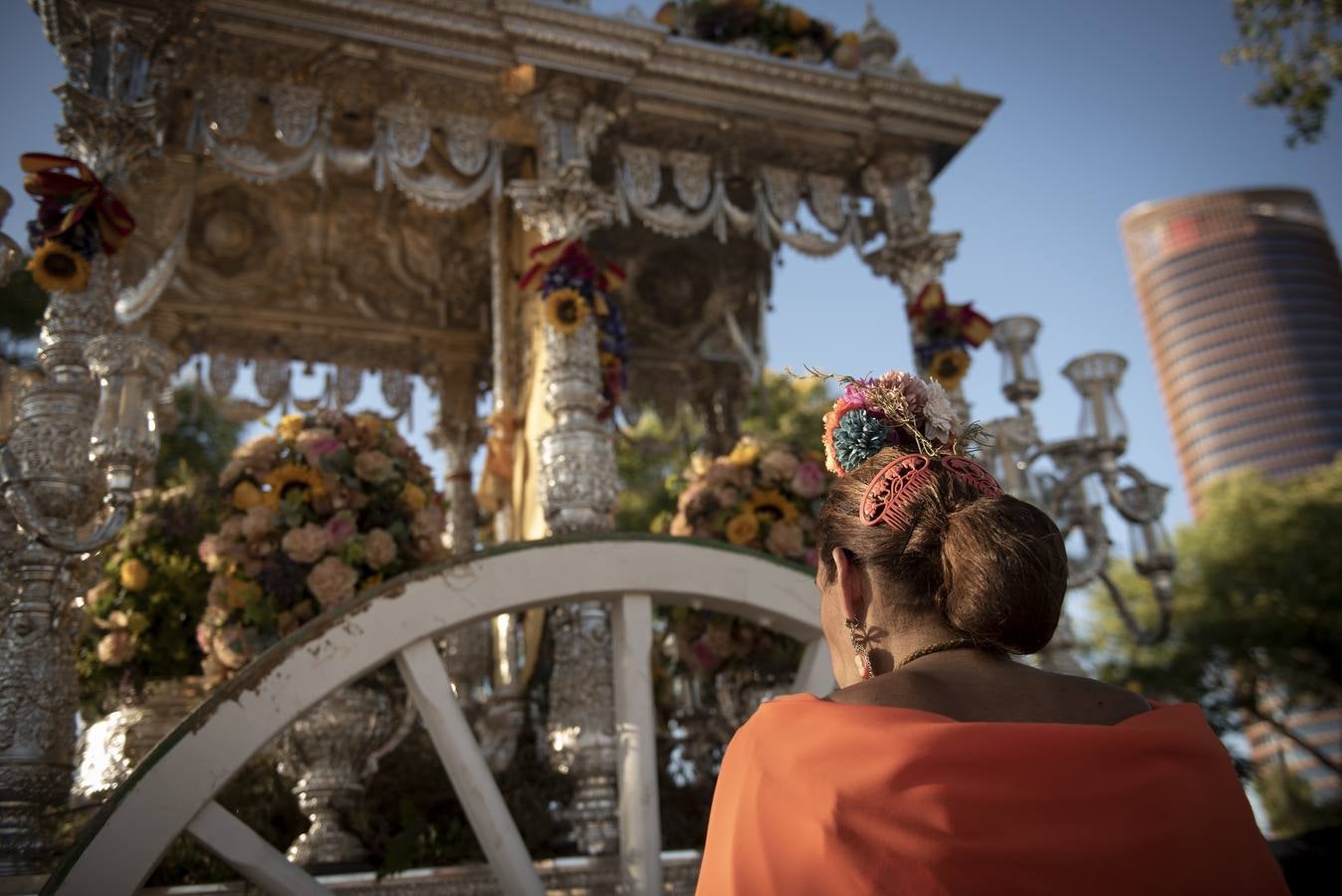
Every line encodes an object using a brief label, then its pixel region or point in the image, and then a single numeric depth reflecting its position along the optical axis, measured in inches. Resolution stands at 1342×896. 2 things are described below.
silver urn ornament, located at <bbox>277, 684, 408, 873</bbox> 169.5
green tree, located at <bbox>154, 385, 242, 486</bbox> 692.7
